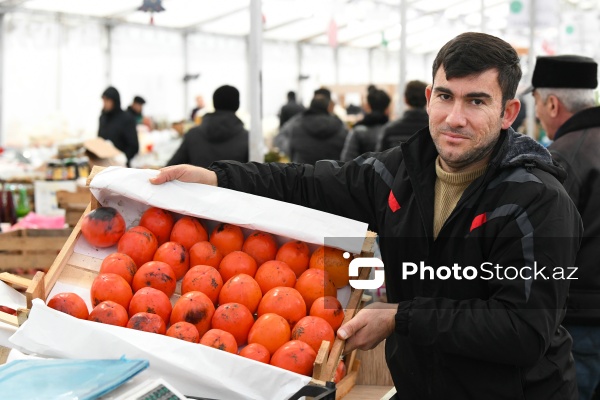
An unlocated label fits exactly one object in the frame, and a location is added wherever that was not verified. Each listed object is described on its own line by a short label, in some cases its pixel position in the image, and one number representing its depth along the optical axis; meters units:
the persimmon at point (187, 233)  2.29
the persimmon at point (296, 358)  1.93
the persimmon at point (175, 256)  2.22
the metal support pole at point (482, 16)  10.26
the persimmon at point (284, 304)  2.07
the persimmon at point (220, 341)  1.95
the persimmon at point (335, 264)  2.20
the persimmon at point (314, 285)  2.15
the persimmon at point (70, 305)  2.06
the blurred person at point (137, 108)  11.07
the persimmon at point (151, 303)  2.06
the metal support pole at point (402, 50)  7.24
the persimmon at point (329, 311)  2.08
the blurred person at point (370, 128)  6.22
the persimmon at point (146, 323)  1.98
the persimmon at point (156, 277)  2.14
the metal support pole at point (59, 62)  12.24
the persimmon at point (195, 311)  2.03
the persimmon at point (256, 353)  1.94
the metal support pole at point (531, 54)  8.24
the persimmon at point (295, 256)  2.23
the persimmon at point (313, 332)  2.00
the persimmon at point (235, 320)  2.04
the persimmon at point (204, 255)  2.24
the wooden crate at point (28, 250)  4.12
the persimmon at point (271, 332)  1.99
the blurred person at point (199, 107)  12.36
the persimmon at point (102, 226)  2.28
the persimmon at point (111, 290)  2.10
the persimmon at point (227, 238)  2.29
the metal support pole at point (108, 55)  13.20
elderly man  3.01
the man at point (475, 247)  1.81
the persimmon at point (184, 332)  1.96
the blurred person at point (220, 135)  5.55
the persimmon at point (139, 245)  2.25
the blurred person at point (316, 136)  6.89
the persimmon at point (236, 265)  2.21
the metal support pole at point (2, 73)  11.15
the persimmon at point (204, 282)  2.14
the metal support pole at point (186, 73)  15.11
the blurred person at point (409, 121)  5.61
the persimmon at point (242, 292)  2.11
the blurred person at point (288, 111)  10.14
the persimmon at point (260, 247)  2.26
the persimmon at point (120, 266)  2.18
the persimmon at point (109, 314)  2.02
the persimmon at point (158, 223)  2.32
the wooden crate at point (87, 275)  2.12
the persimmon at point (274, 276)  2.16
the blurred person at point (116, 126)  8.08
